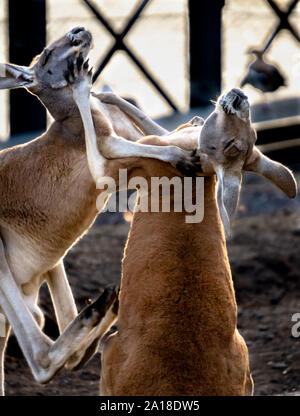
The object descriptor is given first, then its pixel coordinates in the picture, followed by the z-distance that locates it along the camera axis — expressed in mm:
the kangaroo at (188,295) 8125
